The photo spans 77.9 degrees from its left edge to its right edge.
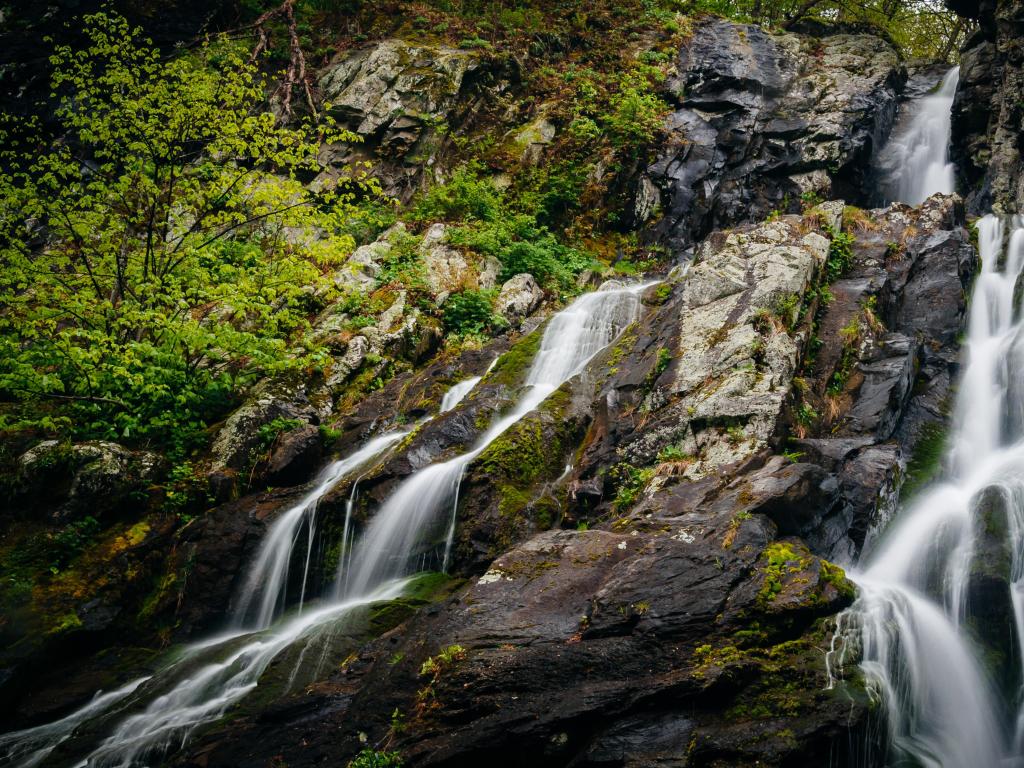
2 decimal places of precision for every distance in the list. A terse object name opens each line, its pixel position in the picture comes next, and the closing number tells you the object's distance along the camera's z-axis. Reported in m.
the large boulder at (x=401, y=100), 19.36
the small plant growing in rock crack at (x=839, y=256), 10.81
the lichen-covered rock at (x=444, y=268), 14.48
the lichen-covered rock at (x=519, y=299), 14.25
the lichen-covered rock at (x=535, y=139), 19.73
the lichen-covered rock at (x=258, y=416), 9.87
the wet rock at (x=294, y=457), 9.77
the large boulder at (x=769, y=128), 17.39
